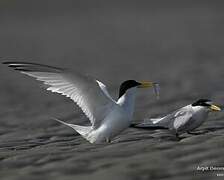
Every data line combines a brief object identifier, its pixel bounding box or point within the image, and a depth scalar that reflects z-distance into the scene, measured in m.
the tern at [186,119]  18.03
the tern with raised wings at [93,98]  16.73
